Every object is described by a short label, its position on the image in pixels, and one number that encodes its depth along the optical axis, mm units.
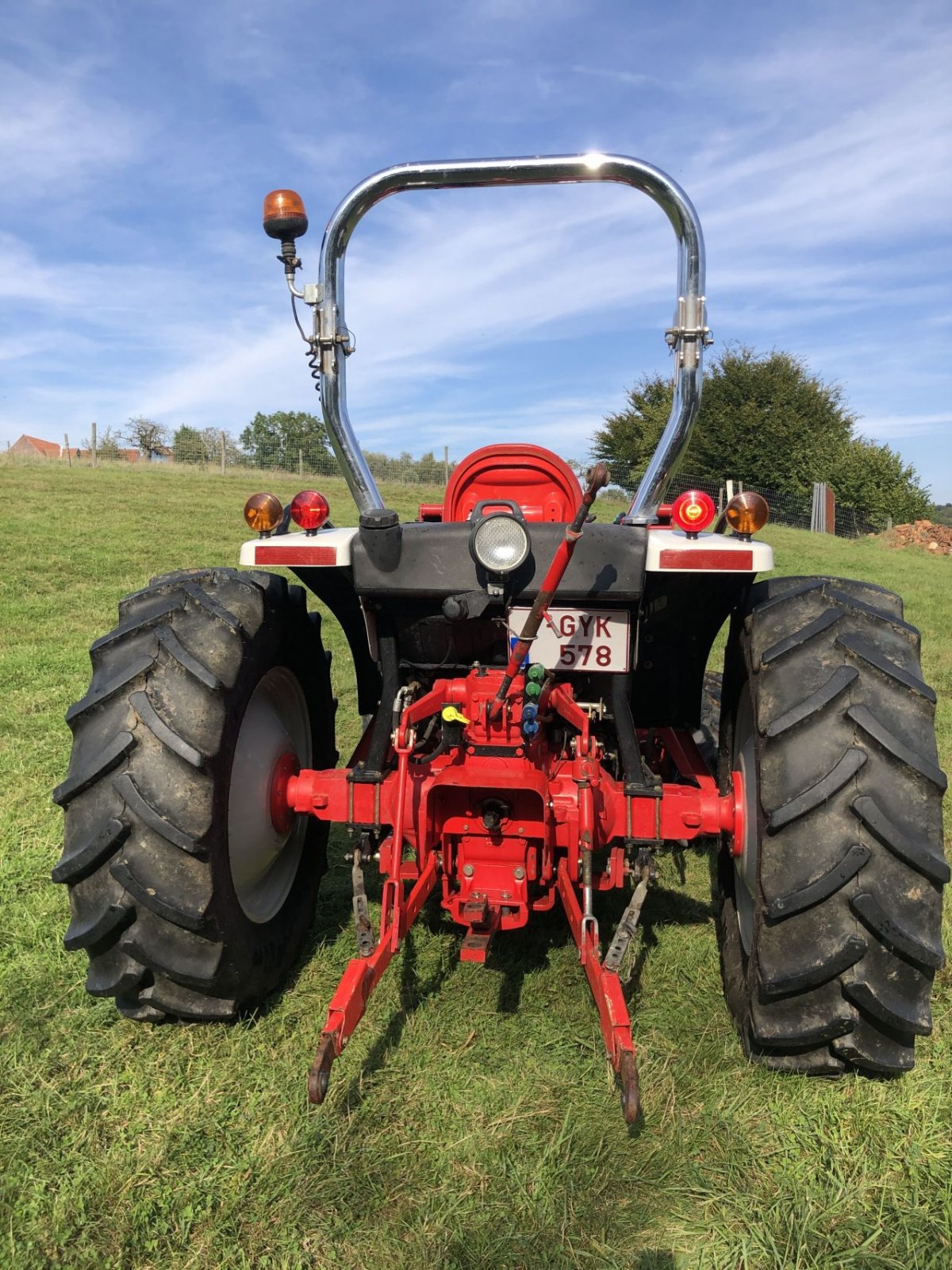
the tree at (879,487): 34594
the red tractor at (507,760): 2240
